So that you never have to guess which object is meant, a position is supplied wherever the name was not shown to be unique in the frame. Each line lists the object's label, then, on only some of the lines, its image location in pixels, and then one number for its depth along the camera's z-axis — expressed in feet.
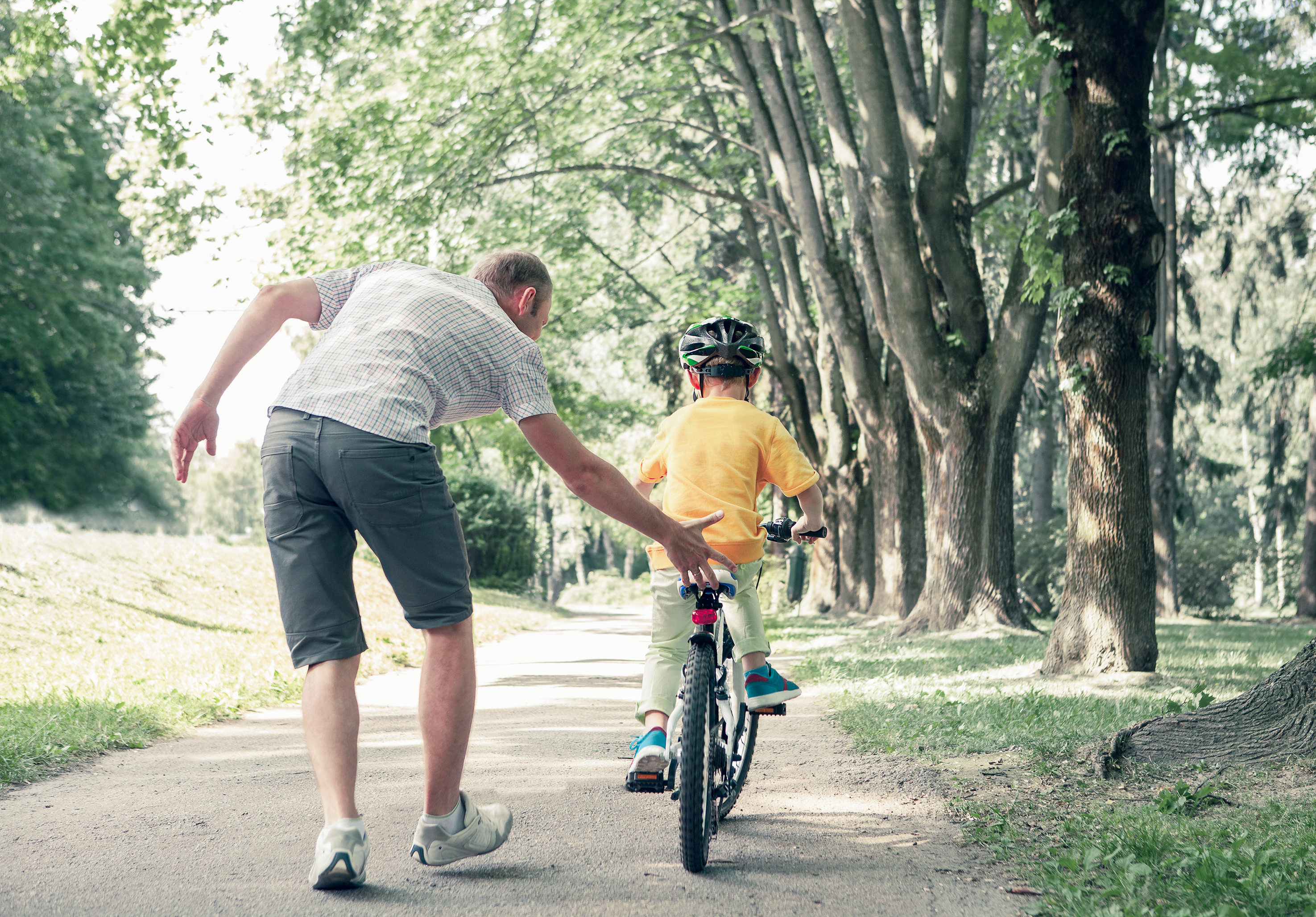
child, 13.48
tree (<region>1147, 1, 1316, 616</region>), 38.91
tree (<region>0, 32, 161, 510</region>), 75.87
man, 10.53
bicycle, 11.51
